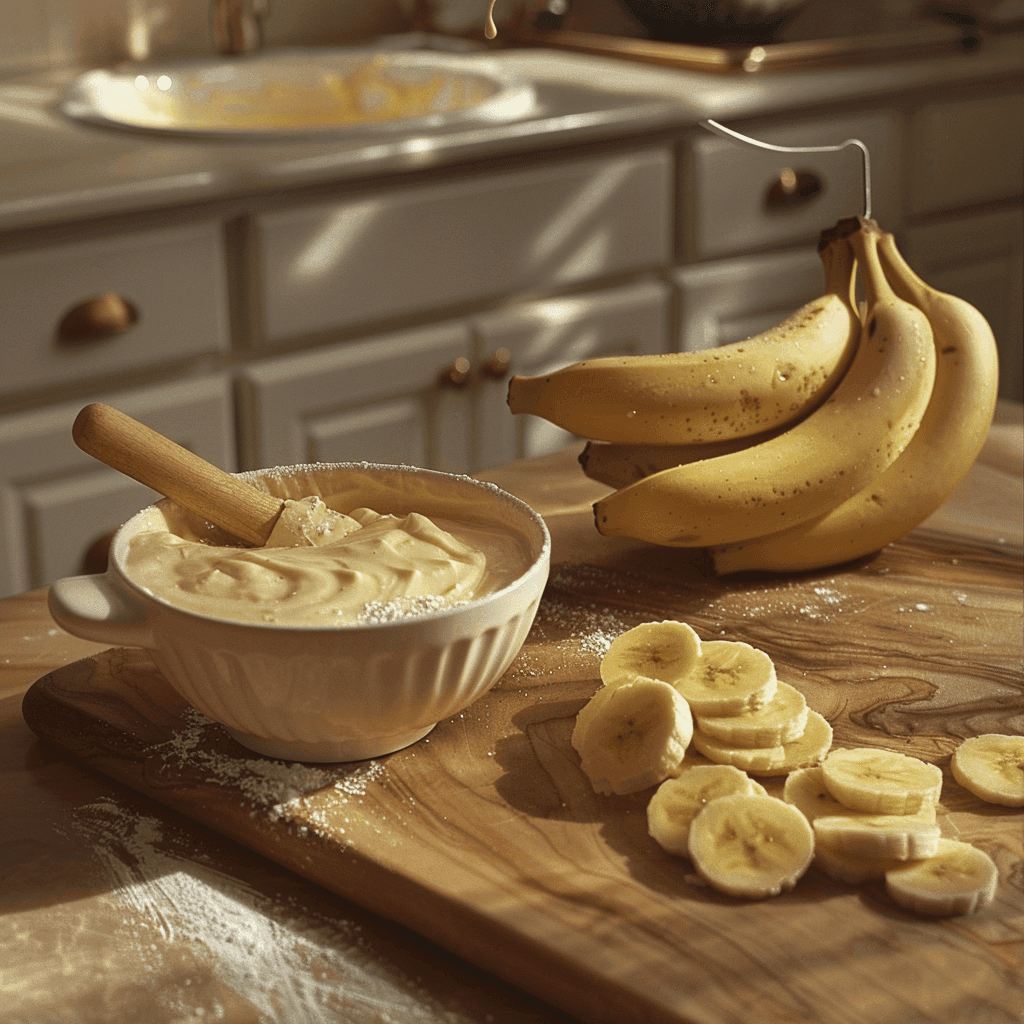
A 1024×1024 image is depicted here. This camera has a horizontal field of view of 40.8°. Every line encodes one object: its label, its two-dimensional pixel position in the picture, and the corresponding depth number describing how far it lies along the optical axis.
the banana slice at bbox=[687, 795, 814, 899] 0.56
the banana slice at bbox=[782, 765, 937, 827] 0.60
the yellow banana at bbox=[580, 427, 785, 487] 0.89
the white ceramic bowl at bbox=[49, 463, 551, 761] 0.60
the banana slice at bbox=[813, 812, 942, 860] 0.56
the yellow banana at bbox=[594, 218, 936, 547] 0.83
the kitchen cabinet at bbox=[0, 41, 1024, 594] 1.59
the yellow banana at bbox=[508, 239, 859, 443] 0.85
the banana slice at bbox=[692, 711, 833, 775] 0.64
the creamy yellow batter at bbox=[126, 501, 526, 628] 0.62
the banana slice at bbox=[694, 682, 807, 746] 0.64
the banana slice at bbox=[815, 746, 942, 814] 0.59
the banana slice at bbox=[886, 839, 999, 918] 0.54
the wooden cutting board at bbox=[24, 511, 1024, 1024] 0.52
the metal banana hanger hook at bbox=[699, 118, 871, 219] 0.84
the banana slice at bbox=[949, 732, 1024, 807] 0.62
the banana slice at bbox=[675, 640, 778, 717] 0.66
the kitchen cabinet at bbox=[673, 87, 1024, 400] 2.06
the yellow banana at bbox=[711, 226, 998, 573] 0.87
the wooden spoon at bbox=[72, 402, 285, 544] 0.70
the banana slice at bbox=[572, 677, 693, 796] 0.63
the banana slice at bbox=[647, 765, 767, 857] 0.59
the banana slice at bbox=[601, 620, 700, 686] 0.70
